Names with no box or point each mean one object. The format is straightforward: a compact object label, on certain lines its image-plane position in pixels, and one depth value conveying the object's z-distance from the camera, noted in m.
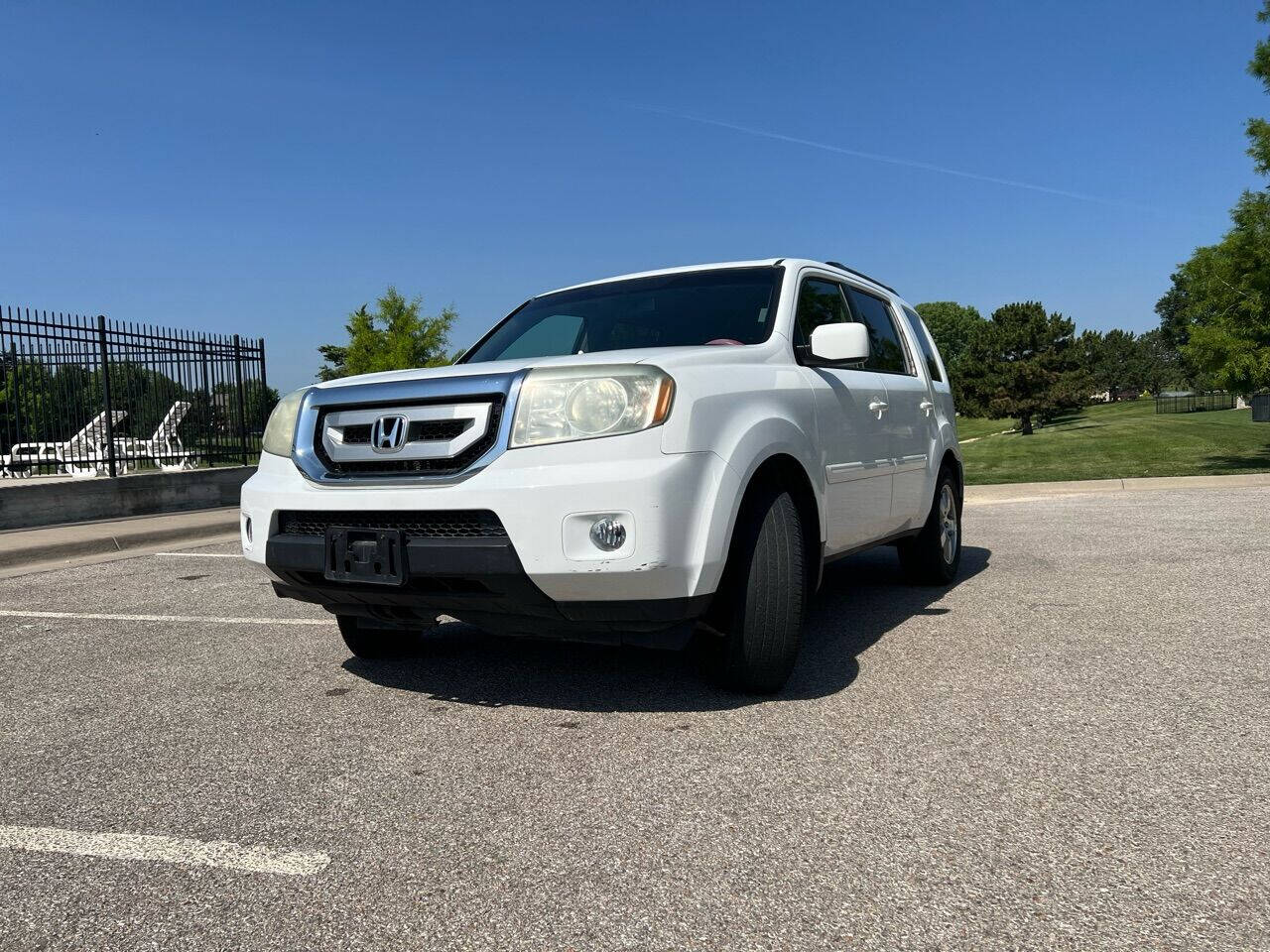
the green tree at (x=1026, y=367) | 53.22
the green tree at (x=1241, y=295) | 15.45
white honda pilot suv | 3.09
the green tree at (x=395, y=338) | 37.28
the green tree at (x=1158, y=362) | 101.81
